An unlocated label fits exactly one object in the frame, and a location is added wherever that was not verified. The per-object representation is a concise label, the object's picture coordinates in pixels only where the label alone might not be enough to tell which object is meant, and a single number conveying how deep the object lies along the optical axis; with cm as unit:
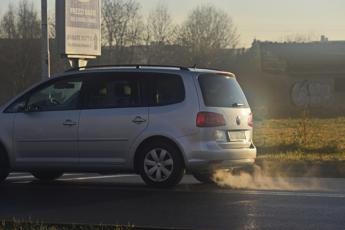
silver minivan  1005
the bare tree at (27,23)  6366
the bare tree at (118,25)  6762
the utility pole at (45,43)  1596
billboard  1622
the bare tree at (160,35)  7012
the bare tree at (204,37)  7119
